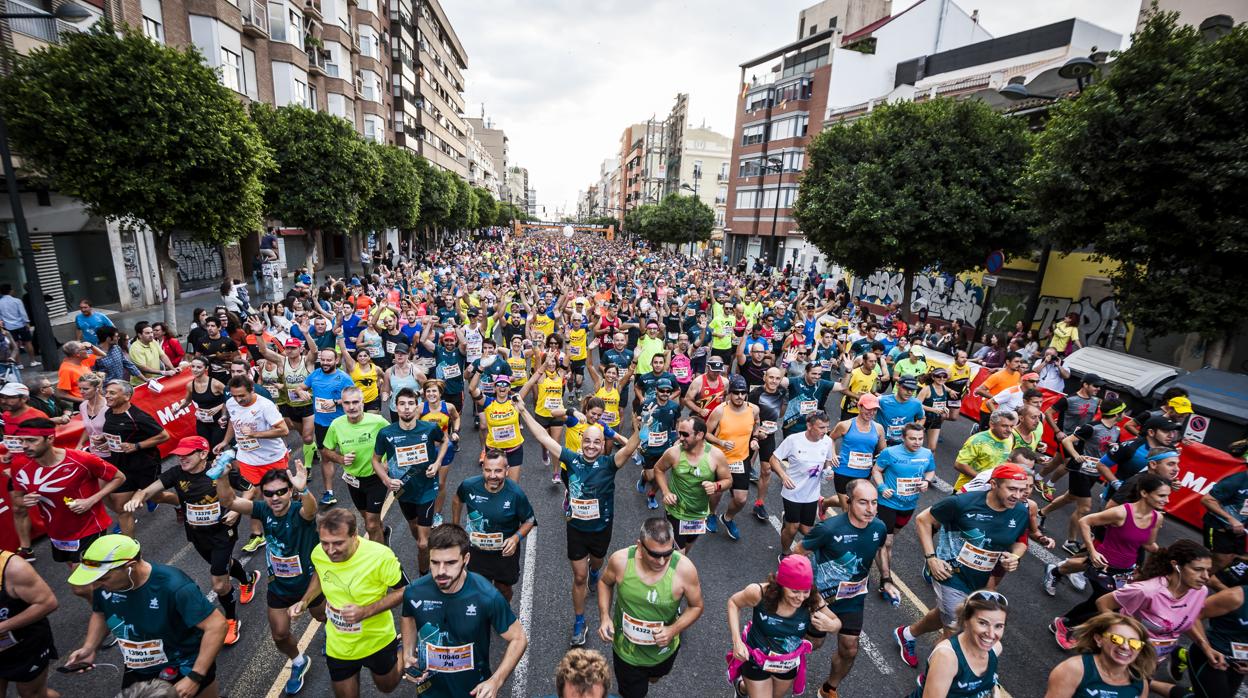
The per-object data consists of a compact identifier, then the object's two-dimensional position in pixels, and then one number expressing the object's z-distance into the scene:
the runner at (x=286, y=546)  4.26
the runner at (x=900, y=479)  5.73
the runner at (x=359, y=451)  5.86
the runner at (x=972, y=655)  3.22
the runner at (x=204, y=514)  4.80
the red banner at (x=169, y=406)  7.62
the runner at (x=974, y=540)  4.51
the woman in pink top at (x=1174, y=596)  3.96
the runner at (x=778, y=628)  3.63
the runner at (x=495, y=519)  4.65
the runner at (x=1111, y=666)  3.11
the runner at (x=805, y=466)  5.96
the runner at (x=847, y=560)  4.39
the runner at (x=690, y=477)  5.52
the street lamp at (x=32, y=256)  9.71
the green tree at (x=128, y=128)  11.98
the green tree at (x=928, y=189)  16.91
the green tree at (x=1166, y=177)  9.48
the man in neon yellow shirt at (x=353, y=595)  3.61
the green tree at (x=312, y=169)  21.42
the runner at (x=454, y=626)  3.40
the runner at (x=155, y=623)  3.37
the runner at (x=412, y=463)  5.68
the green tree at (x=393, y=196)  28.91
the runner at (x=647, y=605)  3.72
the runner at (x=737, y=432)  6.63
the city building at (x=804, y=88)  36.44
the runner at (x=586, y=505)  5.14
